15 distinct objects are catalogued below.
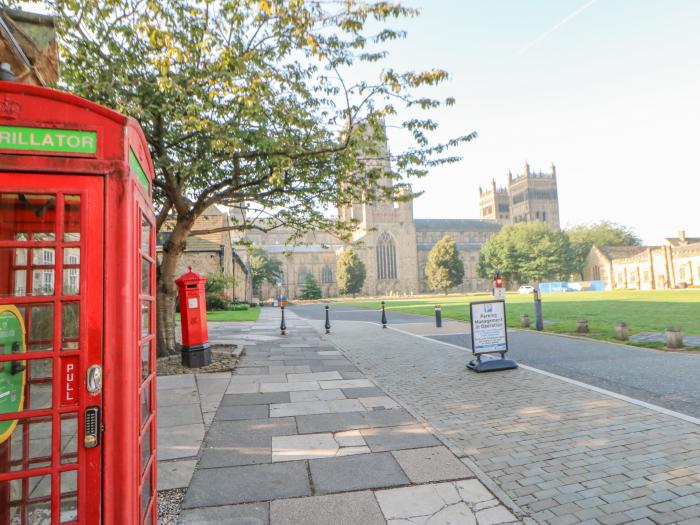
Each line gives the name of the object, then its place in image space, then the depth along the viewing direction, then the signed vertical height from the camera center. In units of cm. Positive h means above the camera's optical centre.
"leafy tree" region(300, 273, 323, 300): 7088 -46
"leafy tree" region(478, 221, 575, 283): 7494 +485
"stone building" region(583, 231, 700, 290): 6353 +177
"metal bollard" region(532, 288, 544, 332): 1427 -127
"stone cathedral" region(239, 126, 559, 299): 8525 +581
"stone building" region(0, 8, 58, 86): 395 +276
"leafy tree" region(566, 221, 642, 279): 9694 +1015
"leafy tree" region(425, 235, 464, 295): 7250 +303
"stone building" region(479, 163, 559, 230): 10406 +2110
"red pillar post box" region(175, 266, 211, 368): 843 -61
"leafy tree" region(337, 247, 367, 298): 7438 +257
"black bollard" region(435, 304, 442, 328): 1689 -140
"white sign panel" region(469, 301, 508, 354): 845 -96
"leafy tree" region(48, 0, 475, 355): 674 +351
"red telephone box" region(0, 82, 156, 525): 195 -6
